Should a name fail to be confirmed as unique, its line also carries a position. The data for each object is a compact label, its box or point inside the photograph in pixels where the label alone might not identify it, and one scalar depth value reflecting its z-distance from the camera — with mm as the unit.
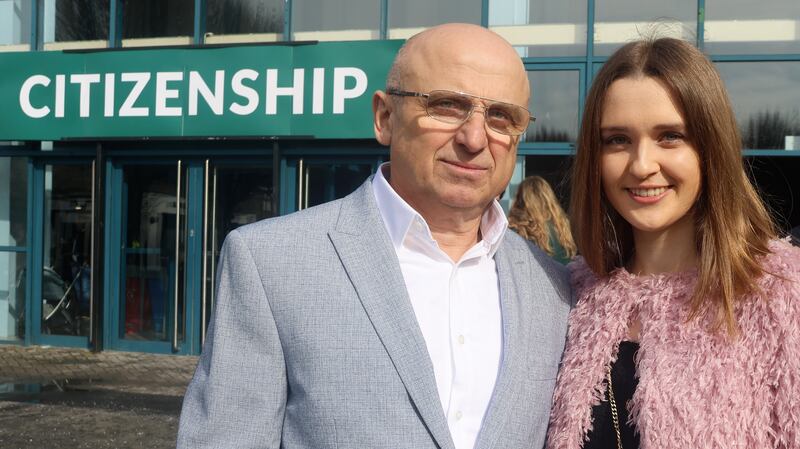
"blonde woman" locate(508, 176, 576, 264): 5051
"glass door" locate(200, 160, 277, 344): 8688
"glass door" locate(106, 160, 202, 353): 8820
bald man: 1805
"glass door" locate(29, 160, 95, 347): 9203
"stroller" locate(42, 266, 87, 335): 9266
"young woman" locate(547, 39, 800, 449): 1811
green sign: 8078
